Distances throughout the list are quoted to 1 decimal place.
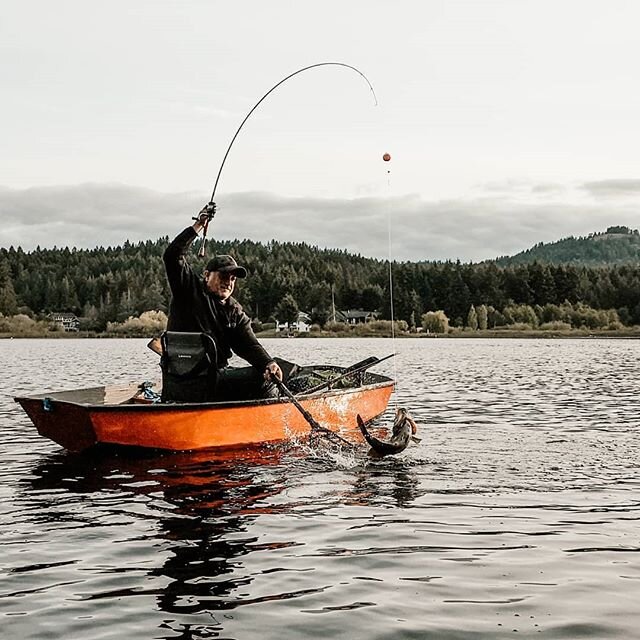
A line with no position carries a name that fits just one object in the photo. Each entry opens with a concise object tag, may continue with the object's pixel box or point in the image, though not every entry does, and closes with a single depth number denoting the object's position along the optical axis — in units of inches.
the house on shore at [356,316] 5930.1
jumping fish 468.1
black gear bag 453.1
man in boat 435.8
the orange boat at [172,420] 443.2
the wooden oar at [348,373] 544.7
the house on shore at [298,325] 5698.8
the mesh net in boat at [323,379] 569.6
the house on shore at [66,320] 5972.9
